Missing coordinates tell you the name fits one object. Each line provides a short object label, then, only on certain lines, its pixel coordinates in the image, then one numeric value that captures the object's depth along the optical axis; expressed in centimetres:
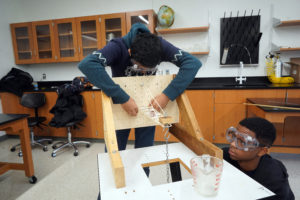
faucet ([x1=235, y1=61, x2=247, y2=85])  280
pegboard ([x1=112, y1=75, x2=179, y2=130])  106
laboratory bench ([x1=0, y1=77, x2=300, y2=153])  248
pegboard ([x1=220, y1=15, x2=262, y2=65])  289
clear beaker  66
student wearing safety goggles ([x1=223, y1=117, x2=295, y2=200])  92
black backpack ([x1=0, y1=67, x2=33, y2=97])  323
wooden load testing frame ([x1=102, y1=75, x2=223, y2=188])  95
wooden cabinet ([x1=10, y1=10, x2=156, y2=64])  301
